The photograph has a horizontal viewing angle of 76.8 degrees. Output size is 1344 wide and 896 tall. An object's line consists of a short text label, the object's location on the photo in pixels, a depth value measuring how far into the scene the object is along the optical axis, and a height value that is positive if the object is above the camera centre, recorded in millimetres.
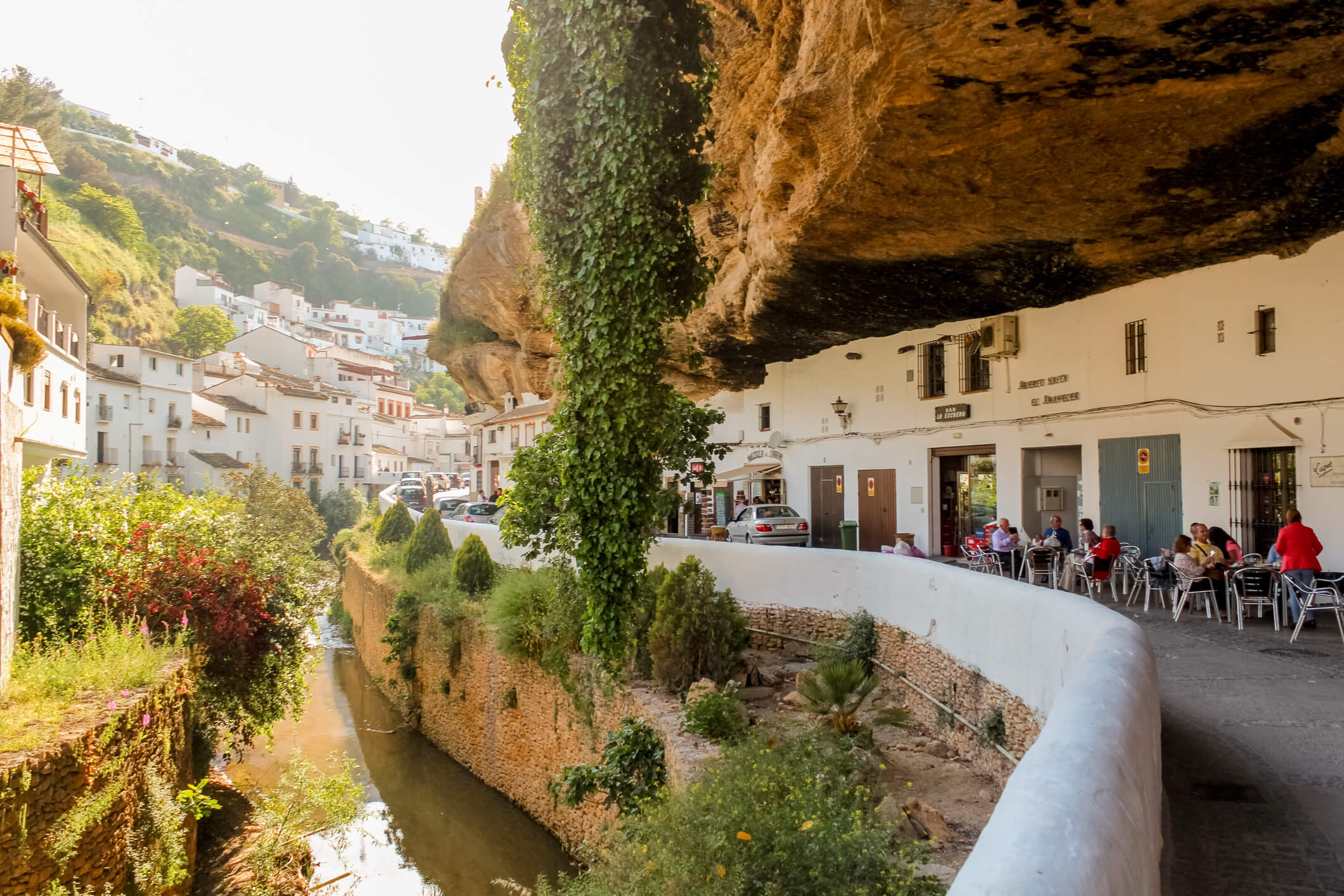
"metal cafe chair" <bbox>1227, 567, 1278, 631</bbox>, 9680 -1230
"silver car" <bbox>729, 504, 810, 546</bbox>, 20219 -1070
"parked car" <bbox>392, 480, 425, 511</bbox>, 48594 -585
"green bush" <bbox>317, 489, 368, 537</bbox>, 48634 -1488
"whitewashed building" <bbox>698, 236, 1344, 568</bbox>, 10836 +1096
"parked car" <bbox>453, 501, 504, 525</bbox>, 31922 -1105
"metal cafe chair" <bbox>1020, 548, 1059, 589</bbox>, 12734 -1253
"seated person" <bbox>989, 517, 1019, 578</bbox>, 13702 -1073
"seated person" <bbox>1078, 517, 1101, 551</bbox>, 13273 -897
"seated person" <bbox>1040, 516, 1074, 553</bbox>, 13453 -864
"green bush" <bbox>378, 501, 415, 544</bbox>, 26812 -1343
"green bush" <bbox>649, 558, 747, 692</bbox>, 10422 -1912
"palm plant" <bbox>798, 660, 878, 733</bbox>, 8086 -2063
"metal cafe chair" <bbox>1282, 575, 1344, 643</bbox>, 8898 -1285
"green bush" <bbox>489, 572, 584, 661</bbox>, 12227 -1997
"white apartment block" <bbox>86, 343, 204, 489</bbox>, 39188 +3695
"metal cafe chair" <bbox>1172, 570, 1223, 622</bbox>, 10406 -1372
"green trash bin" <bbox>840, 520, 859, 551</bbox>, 19625 -1226
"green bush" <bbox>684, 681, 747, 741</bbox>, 8398 -2374
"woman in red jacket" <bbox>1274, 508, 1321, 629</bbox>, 9312 -833
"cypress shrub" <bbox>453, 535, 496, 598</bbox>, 17484 -1752
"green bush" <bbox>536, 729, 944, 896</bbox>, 4676 -2151
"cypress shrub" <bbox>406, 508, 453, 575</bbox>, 21078 -1496
